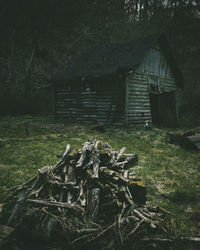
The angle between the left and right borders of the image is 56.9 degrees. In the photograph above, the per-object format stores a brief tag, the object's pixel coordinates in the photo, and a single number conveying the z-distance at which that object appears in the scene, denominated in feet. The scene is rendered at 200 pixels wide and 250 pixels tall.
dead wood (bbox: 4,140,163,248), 7.60
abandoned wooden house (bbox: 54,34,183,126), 42.80
